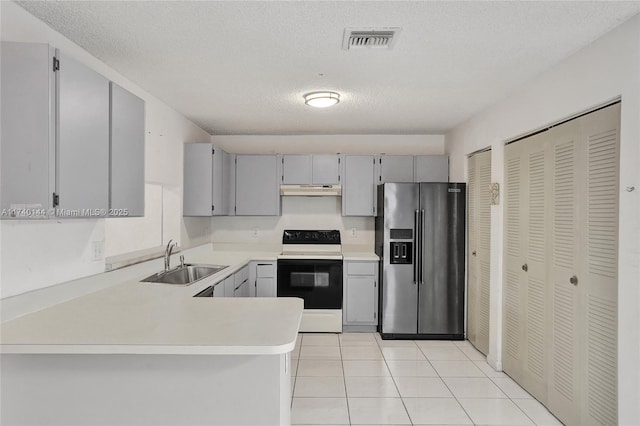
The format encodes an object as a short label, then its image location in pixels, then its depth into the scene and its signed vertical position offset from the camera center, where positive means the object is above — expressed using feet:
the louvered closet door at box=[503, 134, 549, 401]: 9.21 -1.33
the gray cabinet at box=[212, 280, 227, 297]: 9.96 -2.07
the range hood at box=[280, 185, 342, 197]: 15.78 +0.86
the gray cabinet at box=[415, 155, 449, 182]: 15.83 +1.76
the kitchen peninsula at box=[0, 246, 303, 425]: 5.50 -2.43
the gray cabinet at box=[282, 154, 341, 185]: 15.80 +1.70
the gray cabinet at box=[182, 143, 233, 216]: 13.85 +1.09
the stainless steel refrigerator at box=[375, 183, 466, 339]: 14.15 -1.74
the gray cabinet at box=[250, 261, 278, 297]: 14.87 -2.58
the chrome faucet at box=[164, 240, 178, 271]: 11.12 -1.33
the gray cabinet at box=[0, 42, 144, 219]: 5.50 +1.14
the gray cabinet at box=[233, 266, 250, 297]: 12.34 -2.41
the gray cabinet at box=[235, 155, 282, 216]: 15.88 +1.05
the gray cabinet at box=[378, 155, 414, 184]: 15.75 +1.75
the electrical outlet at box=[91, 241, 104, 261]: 8.39 -0.87
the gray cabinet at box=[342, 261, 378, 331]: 14.93 -3.10
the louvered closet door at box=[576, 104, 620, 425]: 6.89 -0.98
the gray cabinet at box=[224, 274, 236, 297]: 11.05 -2.21
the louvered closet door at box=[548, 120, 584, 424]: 7.95 -1.40
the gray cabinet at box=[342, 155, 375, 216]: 15.78 +1.22
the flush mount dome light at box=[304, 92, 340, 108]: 10.82 +3.15
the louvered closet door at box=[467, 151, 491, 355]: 12.31 -1.19
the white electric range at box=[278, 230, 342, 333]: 14.78 -2.84
